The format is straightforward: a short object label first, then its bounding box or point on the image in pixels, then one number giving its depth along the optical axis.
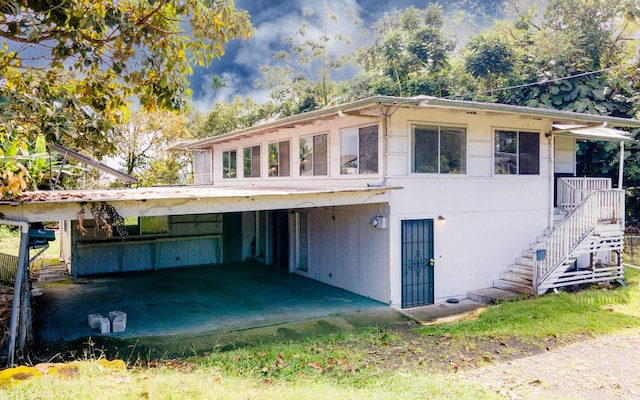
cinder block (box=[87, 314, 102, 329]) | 8.41
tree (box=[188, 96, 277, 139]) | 31.83
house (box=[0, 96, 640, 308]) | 9.76
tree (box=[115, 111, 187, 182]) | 27.72
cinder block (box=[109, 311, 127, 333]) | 8.29
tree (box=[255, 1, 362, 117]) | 33.41
